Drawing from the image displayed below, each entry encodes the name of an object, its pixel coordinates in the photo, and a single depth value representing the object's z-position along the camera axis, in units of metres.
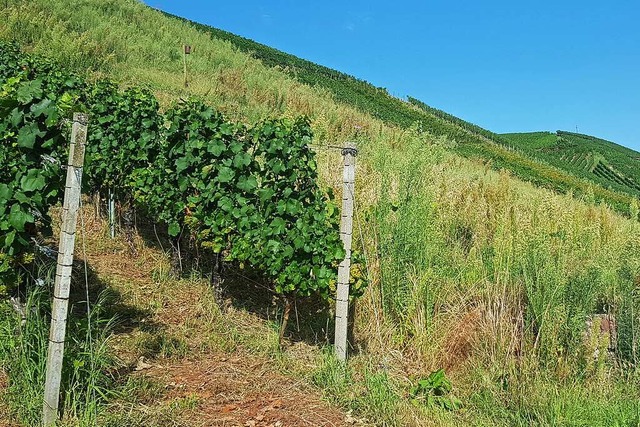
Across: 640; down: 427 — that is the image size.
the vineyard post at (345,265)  4.25
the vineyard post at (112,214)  6.15
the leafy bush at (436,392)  3.88
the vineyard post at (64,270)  2.95
